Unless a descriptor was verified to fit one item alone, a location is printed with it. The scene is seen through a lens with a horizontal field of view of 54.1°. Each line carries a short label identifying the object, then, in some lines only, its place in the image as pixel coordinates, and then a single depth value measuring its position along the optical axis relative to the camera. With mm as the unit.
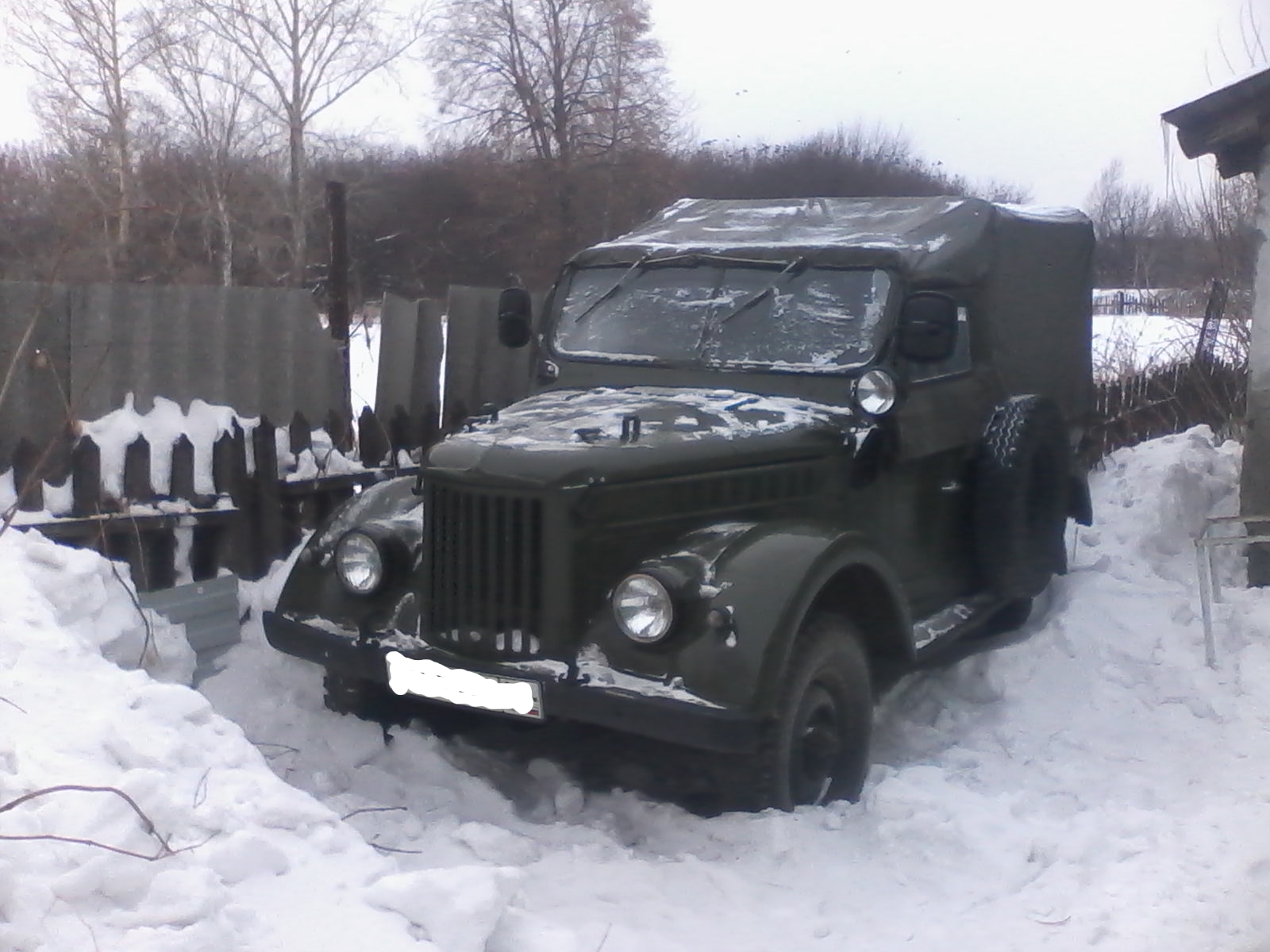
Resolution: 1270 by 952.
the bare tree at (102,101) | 23688
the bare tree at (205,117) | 25766
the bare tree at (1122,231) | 17938
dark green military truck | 3791
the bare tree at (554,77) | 29031
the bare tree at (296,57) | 26859
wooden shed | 6457
